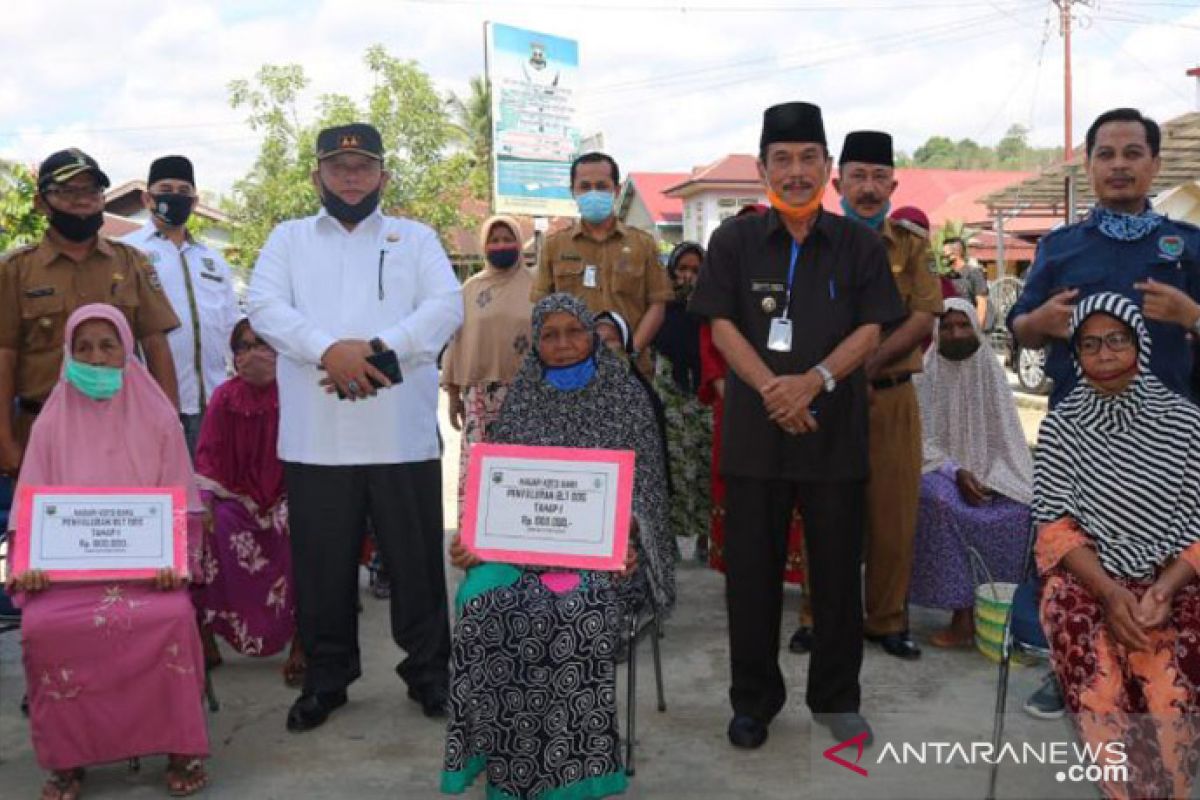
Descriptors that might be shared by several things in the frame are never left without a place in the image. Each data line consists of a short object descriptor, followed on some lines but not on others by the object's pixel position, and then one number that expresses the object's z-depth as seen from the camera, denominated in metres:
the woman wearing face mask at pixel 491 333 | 6.48
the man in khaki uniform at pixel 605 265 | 5.82
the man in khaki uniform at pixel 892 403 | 4.72
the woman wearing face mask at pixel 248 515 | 4.75
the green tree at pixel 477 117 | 43.62
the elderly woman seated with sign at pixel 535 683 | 3.33
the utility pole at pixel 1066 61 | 29.86
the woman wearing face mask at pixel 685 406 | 6.15
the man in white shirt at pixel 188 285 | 5.51
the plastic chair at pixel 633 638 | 3.66
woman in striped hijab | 3.08
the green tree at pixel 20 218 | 14.66
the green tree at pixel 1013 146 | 103.56
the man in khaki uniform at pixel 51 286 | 4.27
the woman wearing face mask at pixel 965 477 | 4.96
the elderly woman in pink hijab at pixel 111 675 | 3.55
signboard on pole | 18.16
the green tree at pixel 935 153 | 108.38
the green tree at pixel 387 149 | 22.81
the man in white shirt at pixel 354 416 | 4.13
